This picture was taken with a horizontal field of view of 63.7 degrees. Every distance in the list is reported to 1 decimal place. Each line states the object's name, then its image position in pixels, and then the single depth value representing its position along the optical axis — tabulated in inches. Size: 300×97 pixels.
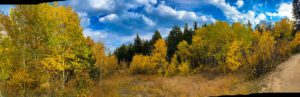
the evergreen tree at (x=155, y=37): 1619.3
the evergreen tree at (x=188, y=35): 1474.7
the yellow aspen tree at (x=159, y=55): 1298.5
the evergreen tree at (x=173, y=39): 1468.9
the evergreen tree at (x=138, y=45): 1636.8
